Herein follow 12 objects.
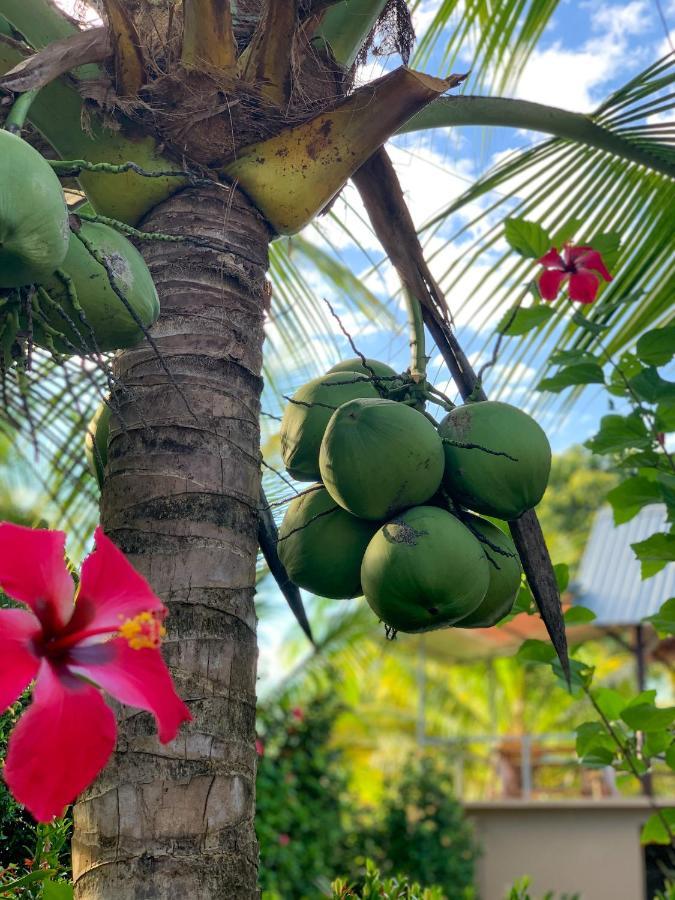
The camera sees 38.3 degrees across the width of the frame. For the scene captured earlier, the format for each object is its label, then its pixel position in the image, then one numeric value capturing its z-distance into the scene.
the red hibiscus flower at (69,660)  0.93
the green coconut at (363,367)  1.74
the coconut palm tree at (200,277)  1.27
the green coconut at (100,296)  1.23
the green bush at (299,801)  6.93
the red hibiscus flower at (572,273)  2.70
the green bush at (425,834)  9.27
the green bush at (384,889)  1.97
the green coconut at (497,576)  1.57
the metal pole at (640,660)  11.16
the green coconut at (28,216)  1.00
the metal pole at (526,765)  11.40
